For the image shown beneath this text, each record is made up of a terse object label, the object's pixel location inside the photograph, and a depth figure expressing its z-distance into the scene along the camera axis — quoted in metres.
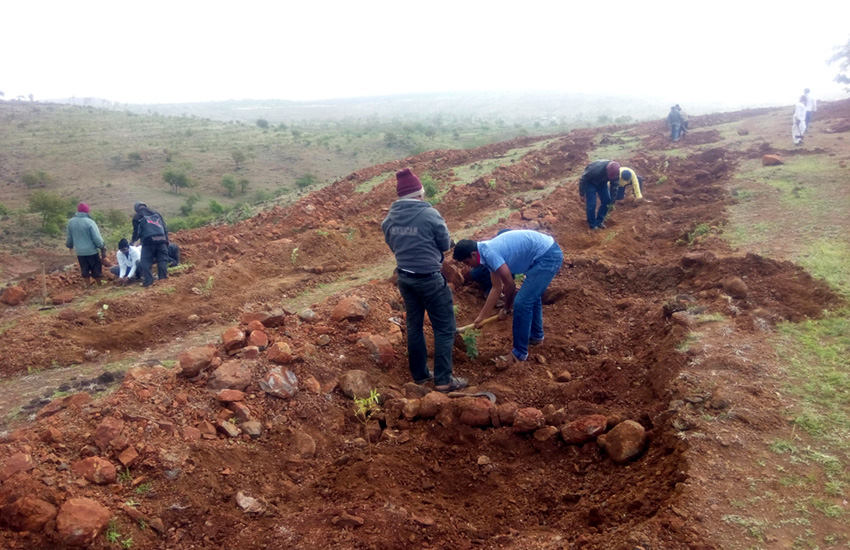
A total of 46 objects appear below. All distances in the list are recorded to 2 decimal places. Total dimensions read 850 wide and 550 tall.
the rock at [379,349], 4.97
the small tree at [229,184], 25.23
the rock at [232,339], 4.62
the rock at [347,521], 2.89
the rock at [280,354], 4.46
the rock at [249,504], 3.21
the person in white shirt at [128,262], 8.99
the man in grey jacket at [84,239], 8.63
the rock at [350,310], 5.39
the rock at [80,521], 2.72
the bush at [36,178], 24.48
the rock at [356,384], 4.46
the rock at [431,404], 4.04
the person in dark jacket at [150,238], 8.47
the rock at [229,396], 4.02
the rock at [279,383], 4.21
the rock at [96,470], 3.13
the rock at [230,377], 4.16
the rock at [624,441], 3.28
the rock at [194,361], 4.24
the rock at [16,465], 2.94
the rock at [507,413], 3.83
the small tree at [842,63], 33.34
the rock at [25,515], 2.73
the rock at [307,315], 5.37
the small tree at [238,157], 30.31
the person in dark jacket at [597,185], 8.16
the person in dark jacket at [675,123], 15.67
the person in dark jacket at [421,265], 4.26
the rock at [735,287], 5.12
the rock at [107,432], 3.35
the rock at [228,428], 3.78
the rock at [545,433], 3.61
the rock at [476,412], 3.88
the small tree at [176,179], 25.36
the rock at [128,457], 3.27
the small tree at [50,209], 16.98
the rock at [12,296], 8.42
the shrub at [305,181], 23.33
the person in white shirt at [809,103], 12.98
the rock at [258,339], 4.65
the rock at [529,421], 3.68
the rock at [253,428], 3.85
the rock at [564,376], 4.62
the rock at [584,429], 3.48
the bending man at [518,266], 4.43
